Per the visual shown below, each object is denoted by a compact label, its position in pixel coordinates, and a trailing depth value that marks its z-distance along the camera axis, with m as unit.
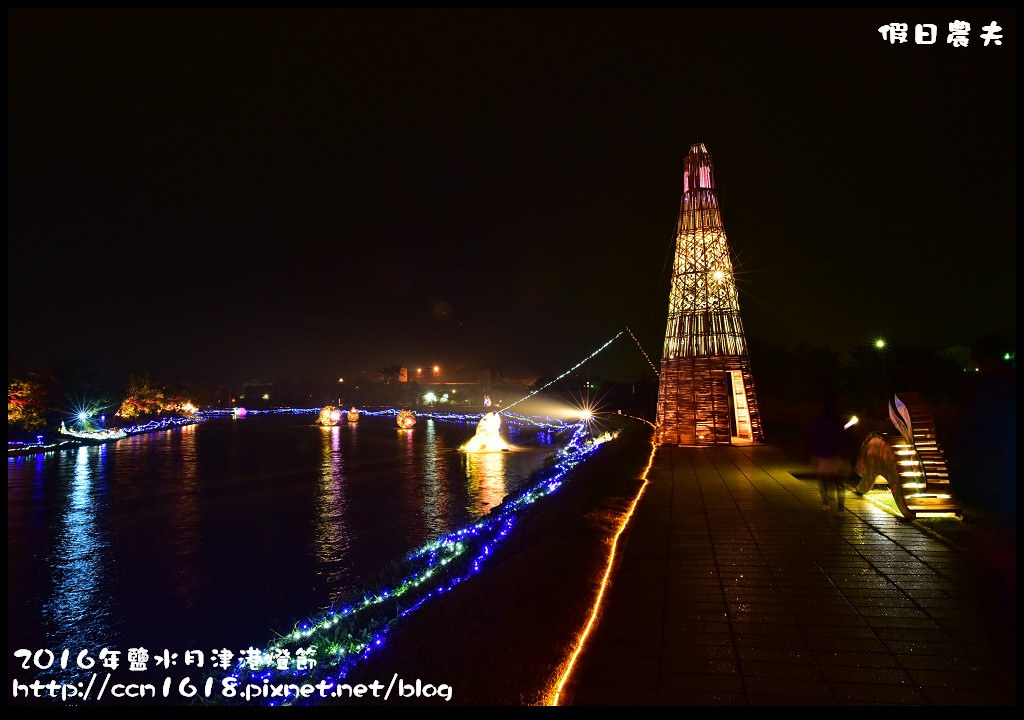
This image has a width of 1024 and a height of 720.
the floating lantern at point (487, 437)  35.00
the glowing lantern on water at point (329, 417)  63.28
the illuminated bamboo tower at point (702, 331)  21.75
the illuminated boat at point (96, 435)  43.62
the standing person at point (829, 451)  10.38
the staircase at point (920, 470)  9.32
